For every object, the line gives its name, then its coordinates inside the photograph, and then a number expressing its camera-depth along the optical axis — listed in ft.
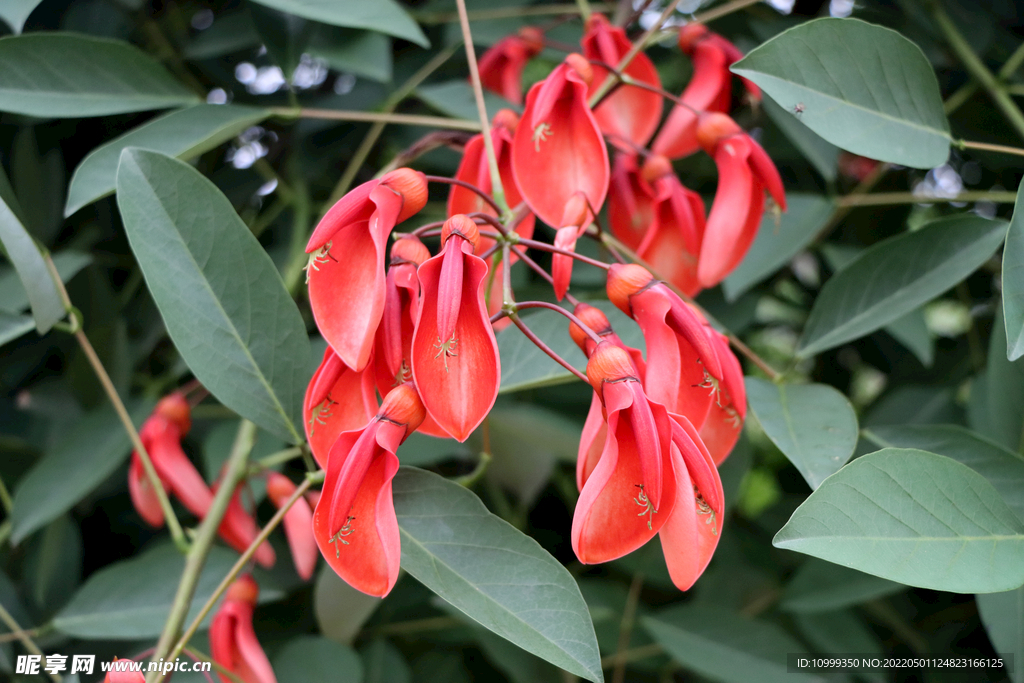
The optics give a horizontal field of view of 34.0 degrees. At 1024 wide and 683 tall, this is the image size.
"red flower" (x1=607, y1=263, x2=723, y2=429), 1.21
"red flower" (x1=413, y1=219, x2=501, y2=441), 1.18
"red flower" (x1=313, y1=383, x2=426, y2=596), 1.18
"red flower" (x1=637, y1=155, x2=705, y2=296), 1.40
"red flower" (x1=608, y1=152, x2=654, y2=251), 1.47
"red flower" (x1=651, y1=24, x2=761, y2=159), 1.48
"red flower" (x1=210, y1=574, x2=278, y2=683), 1.37
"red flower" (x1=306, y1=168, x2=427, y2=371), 1.21
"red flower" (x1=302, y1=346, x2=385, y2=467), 1.24
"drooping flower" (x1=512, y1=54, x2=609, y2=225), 1.31
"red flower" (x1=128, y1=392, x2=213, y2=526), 1.46
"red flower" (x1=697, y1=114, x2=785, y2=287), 1.35
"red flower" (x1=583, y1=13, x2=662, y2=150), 1.48
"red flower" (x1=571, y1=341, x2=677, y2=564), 1.16
